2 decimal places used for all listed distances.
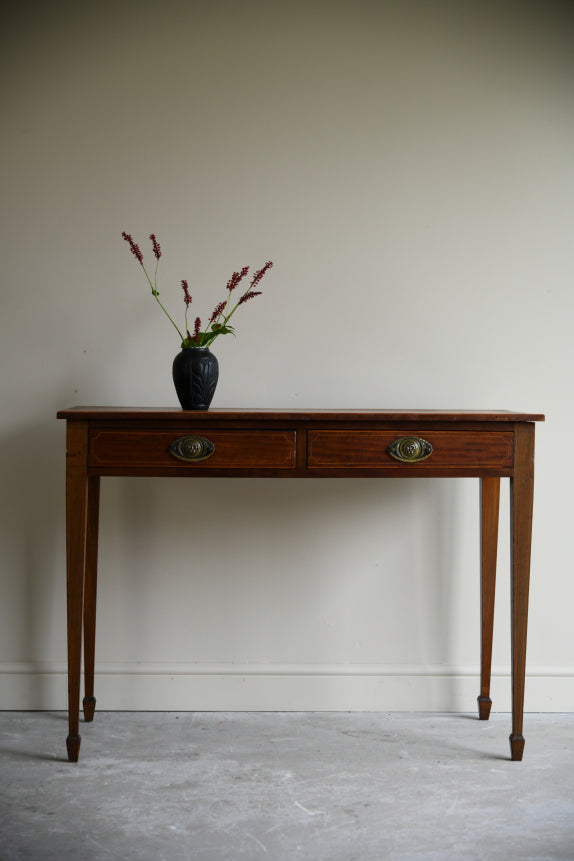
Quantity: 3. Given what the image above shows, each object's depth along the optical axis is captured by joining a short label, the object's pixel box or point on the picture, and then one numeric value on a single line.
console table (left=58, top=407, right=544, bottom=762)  2.08
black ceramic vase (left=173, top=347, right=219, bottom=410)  2.20
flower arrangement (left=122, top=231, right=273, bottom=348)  2.28
